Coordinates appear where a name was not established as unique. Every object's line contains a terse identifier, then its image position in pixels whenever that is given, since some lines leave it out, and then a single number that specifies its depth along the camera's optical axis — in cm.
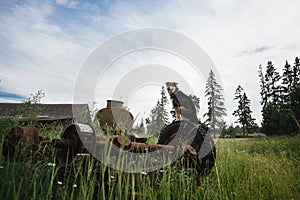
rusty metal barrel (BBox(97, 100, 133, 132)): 410
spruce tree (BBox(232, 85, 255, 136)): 4116
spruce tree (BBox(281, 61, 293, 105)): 3954
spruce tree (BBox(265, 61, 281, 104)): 4191
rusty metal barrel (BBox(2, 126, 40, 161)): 201
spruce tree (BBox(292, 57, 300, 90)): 3828
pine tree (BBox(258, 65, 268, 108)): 4291
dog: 393
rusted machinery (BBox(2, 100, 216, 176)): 181
